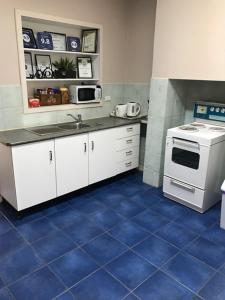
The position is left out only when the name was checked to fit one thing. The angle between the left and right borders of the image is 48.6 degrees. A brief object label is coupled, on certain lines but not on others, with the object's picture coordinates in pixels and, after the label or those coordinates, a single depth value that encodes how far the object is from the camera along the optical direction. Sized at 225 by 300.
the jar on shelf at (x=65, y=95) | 3.20
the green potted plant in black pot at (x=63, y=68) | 3.13
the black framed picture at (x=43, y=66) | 2.97
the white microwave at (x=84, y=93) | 3.23
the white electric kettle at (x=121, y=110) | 3.56
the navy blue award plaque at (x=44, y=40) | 2.86
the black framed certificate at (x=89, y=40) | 3.26
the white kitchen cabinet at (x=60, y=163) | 2.43
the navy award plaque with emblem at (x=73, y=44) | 3.16
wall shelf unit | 2.67
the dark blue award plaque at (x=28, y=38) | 2.74
